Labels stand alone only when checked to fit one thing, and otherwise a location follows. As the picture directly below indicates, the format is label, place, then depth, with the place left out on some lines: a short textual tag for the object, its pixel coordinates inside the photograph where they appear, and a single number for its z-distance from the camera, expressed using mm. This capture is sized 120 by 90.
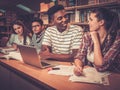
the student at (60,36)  2350
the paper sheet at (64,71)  1485
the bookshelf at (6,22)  6324
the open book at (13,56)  2206
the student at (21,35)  3428
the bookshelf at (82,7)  2920
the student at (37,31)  3094
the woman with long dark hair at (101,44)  1570
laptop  1644
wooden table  1209
